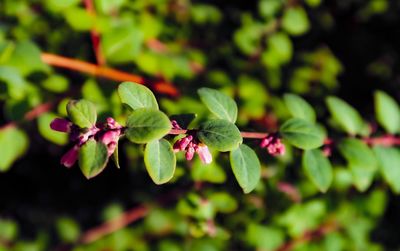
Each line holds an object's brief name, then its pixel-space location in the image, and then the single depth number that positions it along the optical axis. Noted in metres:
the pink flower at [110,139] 0.33
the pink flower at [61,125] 0.34
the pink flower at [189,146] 0.34
